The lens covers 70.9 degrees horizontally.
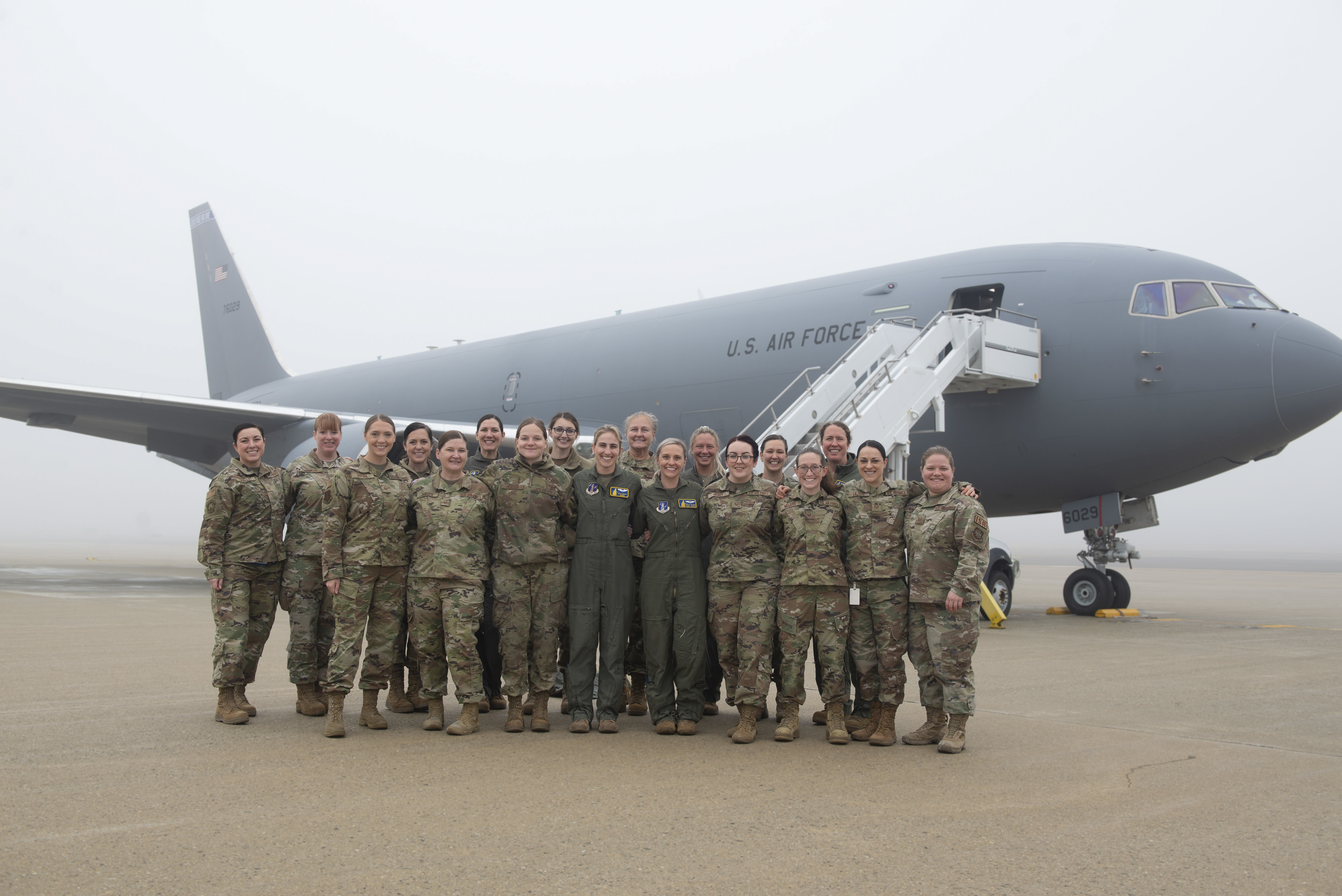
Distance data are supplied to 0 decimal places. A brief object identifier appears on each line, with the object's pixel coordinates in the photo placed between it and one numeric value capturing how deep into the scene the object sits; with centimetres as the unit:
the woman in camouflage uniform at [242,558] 496
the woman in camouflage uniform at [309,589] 512
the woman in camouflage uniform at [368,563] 488
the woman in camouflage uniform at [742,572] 486
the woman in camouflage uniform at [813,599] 480
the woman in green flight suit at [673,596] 496
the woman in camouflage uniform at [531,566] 495
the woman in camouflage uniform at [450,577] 486
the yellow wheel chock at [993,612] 989
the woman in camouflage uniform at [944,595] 454
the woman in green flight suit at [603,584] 497
